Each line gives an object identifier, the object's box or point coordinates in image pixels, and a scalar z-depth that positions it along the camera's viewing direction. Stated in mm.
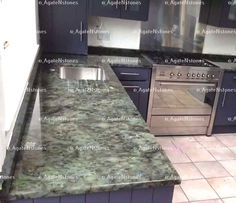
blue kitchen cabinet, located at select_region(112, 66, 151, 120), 2895
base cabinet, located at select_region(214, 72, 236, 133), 3146
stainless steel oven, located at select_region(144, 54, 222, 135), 2990
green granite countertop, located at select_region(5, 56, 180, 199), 902
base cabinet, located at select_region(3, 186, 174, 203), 912
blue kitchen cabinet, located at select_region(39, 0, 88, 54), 2803
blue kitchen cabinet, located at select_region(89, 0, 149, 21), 2844
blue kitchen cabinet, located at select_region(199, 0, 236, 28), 3090
